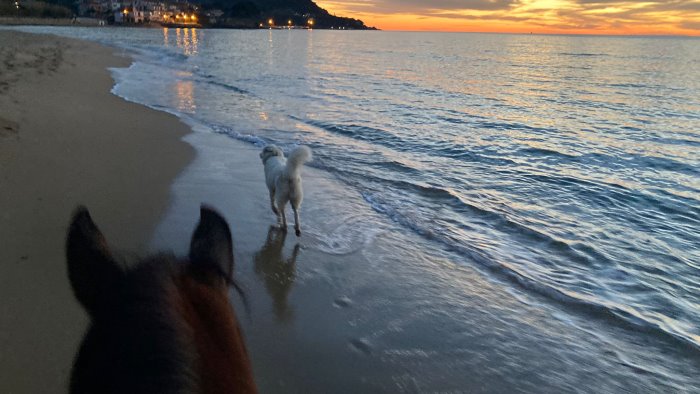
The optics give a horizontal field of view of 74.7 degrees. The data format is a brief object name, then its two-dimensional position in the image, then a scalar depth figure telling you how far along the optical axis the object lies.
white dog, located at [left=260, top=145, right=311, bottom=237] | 5.57
